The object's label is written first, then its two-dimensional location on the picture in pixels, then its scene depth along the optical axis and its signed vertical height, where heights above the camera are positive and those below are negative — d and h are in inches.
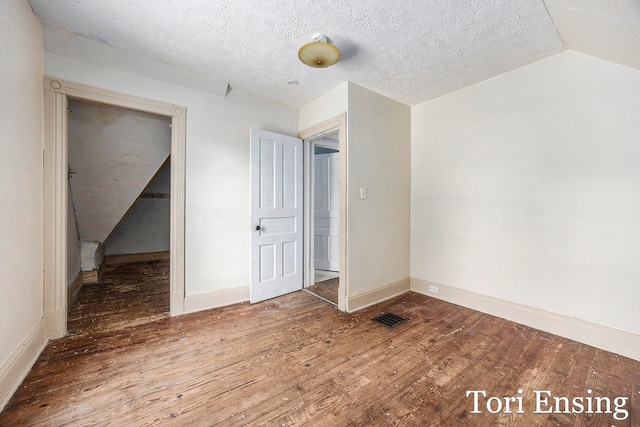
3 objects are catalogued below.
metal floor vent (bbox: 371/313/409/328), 98.6 -44.0
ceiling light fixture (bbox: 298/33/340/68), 73.7 +48.4
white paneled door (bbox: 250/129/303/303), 119.5 -1.0
